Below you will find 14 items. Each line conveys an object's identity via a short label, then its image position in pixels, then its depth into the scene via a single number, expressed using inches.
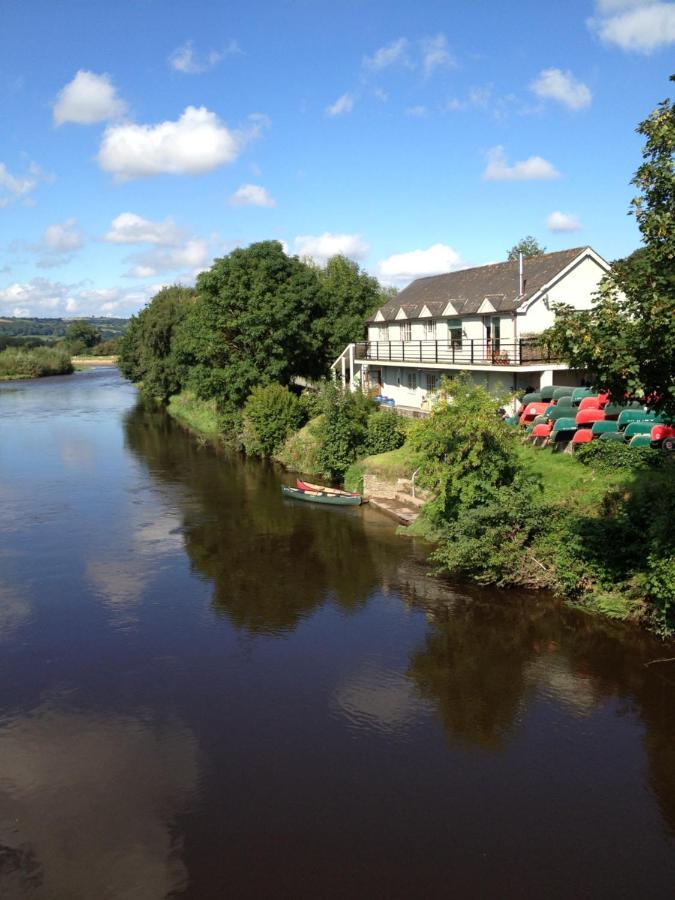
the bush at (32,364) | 4857.3
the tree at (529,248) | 2935.5
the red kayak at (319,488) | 1354.6
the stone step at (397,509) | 1225.5
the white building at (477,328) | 1417.3
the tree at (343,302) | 2164.1
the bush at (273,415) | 1825.8
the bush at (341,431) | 1524.4
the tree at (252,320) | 1935.3
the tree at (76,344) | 7241.6
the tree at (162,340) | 2957.7
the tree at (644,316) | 552.7
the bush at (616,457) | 918.4
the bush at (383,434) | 1508.4
